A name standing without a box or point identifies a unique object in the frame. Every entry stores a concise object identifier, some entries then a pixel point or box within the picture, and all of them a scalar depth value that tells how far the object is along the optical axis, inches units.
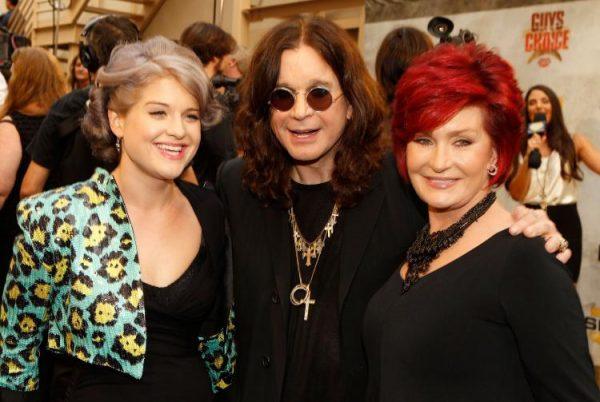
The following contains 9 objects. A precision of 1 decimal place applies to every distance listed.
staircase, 496.1
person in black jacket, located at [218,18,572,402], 89.0
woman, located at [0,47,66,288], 156.3
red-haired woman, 62.7
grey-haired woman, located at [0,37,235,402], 86.2
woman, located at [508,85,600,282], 205.9
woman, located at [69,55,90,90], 208.1
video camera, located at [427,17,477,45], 134.7
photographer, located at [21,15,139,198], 131.5
